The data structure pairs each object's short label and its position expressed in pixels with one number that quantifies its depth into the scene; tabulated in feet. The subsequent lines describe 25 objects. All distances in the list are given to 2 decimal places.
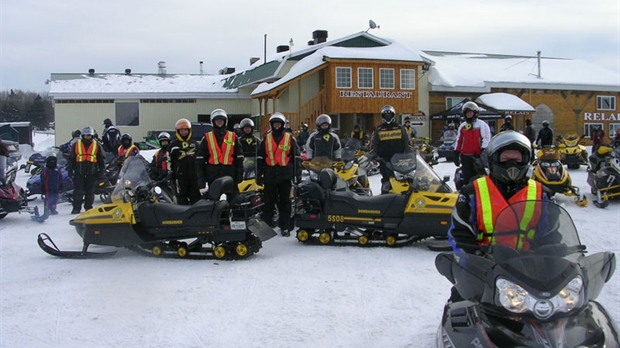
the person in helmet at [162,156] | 30.32
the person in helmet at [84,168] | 34.12
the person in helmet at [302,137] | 58.23
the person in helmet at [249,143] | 29.91
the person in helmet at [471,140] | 28.02
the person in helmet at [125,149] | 35.82
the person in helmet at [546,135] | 50.90
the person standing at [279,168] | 25.32
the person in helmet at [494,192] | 9.90
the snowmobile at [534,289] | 7.94
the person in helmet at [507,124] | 47.47
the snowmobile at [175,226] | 21.29
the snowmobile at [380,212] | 22.61
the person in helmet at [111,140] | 42.11
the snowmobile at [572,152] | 48.01
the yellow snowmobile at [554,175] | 32.24
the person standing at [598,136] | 55.27
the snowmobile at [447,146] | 61.72
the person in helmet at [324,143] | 29.76
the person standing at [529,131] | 59.00
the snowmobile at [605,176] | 31.40
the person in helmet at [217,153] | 24.12
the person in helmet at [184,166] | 25.63
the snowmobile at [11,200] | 30.94
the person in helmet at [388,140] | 27.81
